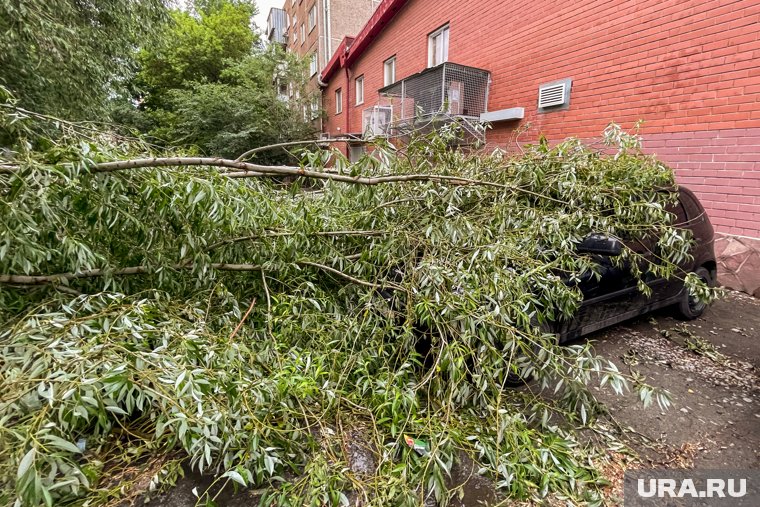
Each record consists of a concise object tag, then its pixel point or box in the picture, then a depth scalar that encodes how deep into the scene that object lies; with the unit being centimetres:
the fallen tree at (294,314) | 173
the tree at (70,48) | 491
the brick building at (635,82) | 479
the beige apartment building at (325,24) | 1875
